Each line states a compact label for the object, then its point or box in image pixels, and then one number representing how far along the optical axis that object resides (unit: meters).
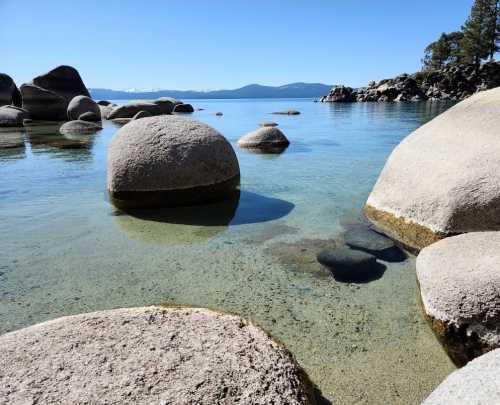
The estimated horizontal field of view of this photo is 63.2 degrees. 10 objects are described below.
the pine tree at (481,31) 58.56
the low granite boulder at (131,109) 26.58
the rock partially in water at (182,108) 37.44
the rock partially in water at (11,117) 21.38
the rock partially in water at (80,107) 24.38
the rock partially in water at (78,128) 18.66
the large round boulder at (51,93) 26.41
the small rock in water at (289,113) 34.62
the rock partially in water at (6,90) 30.41
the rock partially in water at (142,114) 23.00
